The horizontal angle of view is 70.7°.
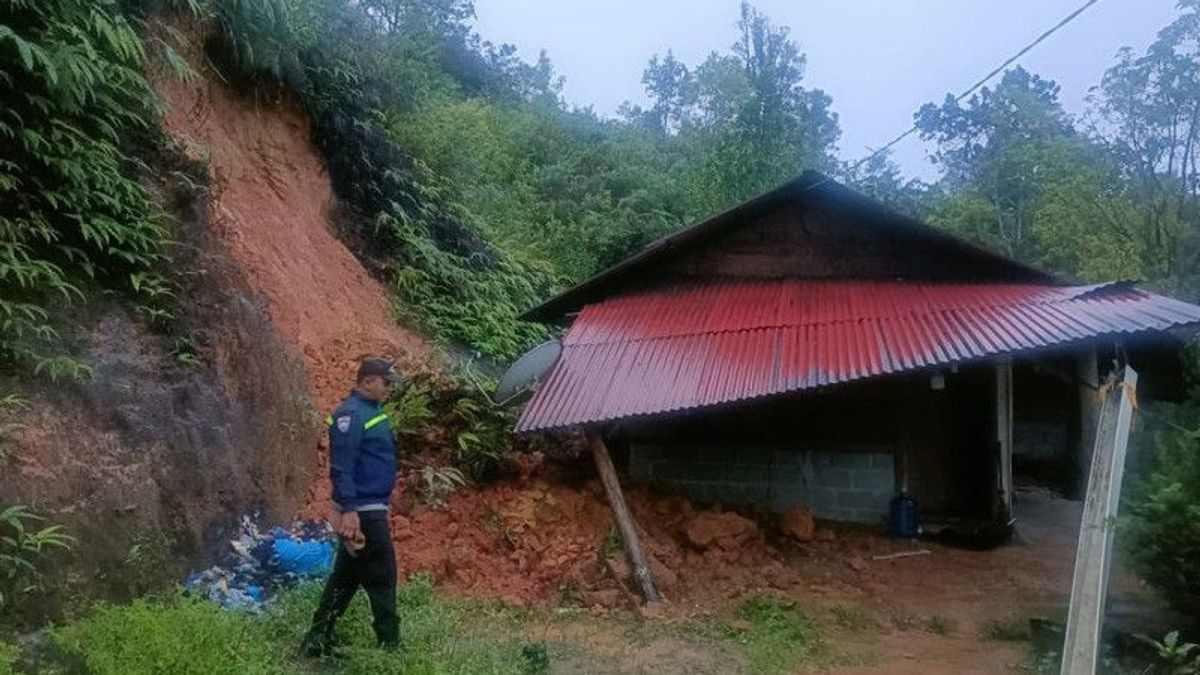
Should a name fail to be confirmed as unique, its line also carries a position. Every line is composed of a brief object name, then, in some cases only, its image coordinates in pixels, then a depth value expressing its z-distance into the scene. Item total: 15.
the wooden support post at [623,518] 7.18
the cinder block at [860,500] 9.16
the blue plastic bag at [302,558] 6.10
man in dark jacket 4.81
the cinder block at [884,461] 9.15
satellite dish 8.97
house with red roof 7.27
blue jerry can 8.93
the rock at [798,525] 8.49
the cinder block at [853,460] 9.20
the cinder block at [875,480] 9.15
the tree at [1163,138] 21.67
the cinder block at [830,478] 9.27
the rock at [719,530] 7.98
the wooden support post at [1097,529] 4.02
